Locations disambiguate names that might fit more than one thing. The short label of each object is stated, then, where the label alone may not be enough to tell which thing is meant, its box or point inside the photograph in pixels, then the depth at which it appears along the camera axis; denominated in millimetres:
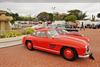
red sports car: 3126
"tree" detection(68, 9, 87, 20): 31030
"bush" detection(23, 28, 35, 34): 6176
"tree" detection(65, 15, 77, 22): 22062
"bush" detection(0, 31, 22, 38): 5016
